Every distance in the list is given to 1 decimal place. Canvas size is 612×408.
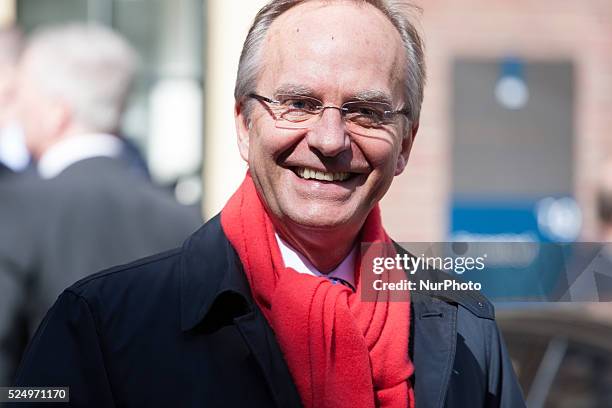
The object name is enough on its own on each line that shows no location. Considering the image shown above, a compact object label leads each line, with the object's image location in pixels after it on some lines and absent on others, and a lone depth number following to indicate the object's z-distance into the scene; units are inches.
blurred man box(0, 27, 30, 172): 274.3
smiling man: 140.0
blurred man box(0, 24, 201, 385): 222.2
